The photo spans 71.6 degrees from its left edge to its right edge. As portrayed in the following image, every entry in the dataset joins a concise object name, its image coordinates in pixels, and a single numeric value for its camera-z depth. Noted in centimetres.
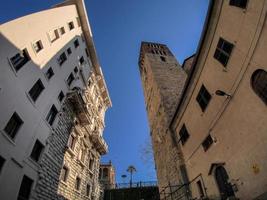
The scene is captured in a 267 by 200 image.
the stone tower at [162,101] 1700
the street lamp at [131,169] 4825
